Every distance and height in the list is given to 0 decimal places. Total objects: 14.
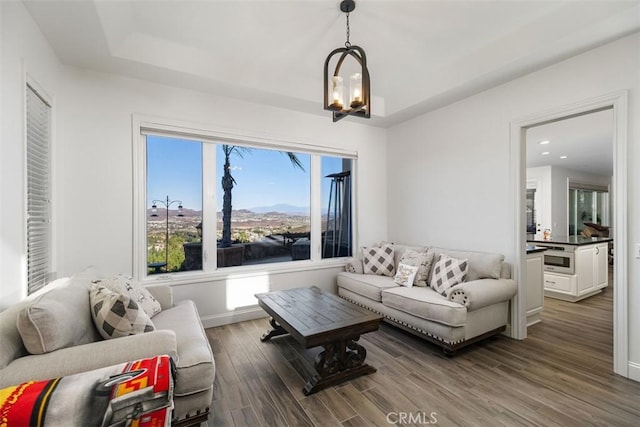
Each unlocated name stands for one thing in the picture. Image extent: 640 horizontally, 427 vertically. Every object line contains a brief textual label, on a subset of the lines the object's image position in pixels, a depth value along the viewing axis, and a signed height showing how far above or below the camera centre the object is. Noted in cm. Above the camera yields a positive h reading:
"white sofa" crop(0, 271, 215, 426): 132 -70
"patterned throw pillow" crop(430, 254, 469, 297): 307 -67
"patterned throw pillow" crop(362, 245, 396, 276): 400 -70
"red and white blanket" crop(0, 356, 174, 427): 92 -65
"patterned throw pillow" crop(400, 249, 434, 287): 350 -64
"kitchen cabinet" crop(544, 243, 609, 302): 427 -103
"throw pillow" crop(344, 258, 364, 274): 416 -80
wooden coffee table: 218 -93
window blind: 214 +18
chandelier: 217 +95
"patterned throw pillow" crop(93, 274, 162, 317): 217 -65
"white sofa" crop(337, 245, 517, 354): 268 -94
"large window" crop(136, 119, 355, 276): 327 +15
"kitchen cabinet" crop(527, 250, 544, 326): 346 -92
